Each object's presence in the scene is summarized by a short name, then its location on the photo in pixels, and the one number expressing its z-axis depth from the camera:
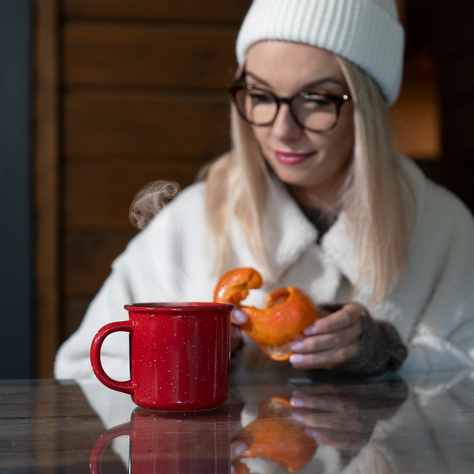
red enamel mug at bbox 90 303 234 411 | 0.82
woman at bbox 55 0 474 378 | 1.35
